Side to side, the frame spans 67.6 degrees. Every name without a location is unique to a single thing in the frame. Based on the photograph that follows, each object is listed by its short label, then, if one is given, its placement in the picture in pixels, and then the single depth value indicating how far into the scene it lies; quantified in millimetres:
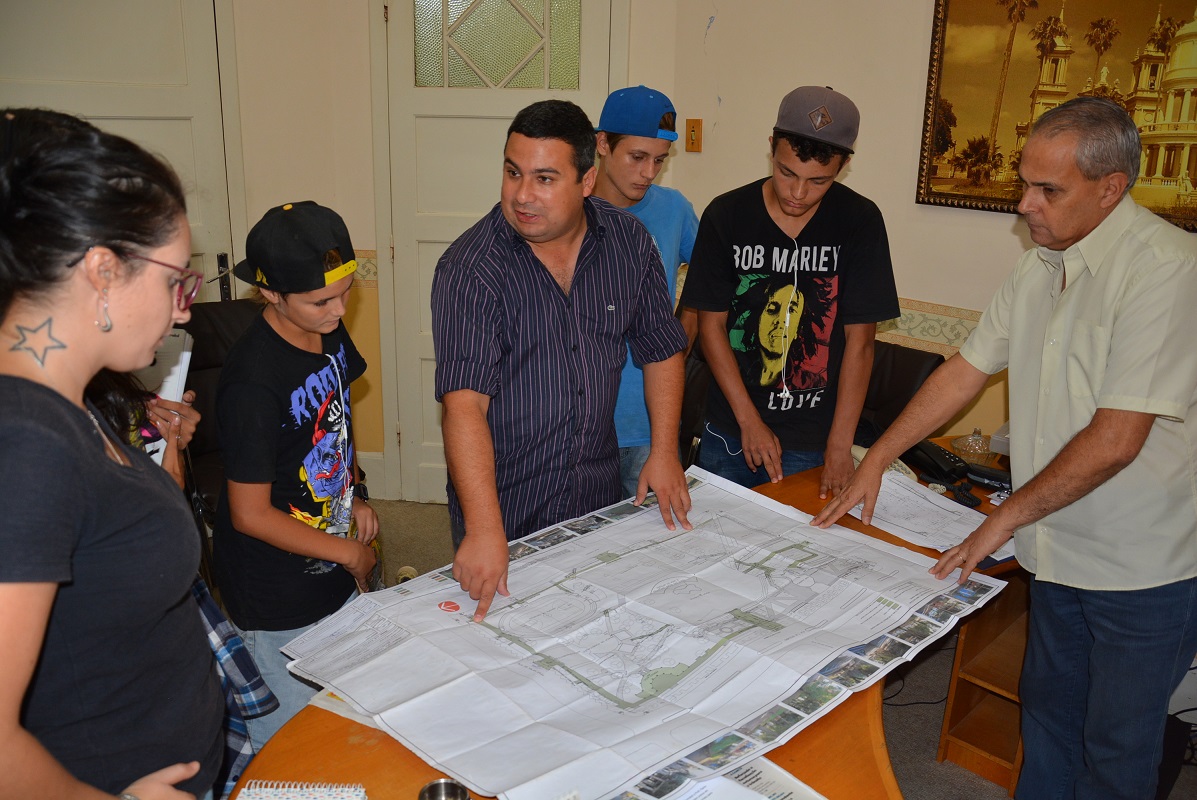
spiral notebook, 1136
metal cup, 1104
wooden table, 1185
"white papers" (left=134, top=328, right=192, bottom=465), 1776
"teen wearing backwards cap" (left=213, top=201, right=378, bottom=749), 1676
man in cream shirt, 1643
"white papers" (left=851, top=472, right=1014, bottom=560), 1969
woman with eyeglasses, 850
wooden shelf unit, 2568
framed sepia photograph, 2754
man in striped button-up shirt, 1679
